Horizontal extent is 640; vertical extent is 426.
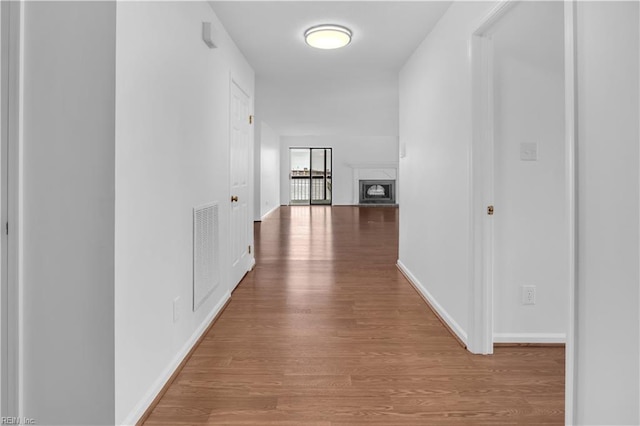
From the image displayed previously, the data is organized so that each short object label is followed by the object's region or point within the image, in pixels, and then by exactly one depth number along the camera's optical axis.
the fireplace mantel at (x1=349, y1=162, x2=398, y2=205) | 13.50
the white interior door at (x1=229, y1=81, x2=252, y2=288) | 3.53
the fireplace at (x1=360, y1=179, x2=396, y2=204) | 13.73
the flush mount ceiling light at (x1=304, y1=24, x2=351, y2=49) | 3.08
